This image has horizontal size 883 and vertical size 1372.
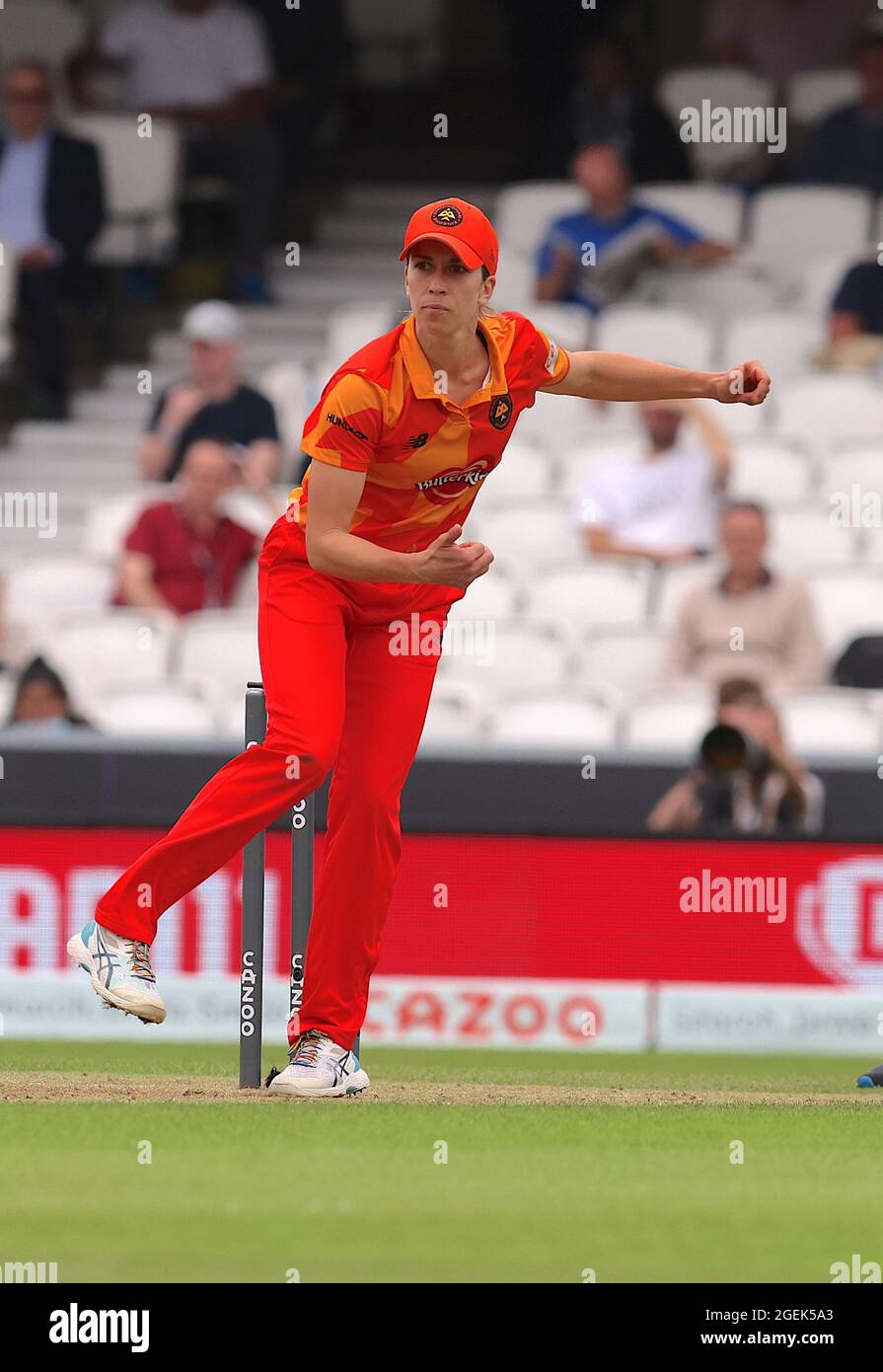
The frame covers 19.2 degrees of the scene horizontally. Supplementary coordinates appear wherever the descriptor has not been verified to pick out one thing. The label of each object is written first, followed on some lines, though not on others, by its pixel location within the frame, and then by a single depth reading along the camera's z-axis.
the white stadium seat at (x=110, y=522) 14.05
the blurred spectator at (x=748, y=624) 12.24
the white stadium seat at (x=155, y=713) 12.02
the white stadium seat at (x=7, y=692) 12.20
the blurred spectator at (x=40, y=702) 11.69
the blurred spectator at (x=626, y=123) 16.61
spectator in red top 13.07
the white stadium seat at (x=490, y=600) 12.88
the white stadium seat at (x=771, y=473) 13.84
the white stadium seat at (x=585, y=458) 13.91
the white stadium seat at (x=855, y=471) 13.45
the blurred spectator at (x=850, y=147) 16.00
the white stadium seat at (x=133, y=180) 16.58
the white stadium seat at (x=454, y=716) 11.73
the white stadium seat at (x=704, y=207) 16.00
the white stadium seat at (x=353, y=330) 14.81
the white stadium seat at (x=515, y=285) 15.33
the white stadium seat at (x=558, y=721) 11.80
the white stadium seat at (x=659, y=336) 14.62
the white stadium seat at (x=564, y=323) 14.55
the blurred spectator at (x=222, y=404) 13.84
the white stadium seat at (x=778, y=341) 14.83
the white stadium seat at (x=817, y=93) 17.03
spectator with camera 10.68
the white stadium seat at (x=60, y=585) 13.63
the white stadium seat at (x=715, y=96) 17.02
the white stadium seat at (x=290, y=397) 14.48
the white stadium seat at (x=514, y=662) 12.49
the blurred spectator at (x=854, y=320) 14.62
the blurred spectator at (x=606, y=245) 15.19
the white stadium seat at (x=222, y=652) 12.62
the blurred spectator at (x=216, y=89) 16.56
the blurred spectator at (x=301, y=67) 17.49
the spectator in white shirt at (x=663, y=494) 13.42
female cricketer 6.60
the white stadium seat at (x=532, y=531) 13.57
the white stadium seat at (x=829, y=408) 14.45
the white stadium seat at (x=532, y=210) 16.08
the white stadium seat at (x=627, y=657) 12.53
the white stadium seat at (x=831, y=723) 11.67
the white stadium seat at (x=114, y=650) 12.86
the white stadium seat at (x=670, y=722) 11.70
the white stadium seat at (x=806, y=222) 15.85
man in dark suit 15.59
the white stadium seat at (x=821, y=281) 15.26
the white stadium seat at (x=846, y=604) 12.70
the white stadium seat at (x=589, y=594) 13.10
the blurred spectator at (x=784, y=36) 17.36
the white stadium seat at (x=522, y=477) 14.16
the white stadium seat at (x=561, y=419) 14.81
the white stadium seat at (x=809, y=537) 13.37
